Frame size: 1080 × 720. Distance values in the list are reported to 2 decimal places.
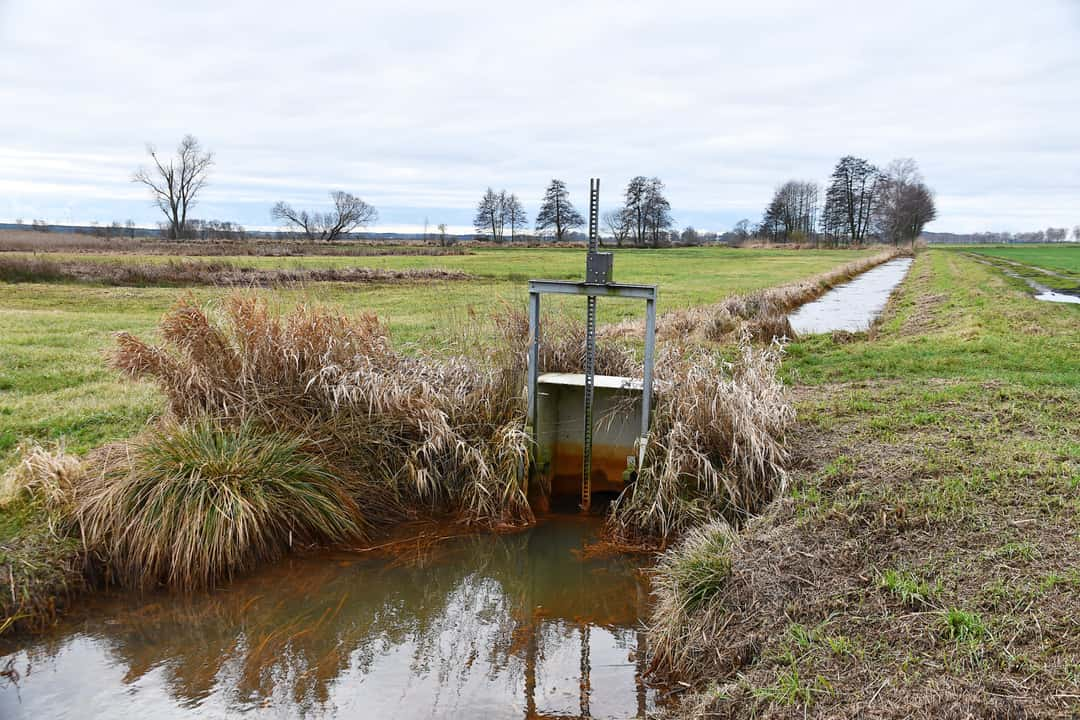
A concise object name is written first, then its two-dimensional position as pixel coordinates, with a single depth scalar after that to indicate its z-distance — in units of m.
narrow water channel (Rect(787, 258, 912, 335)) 16.62
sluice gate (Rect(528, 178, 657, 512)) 6.59
